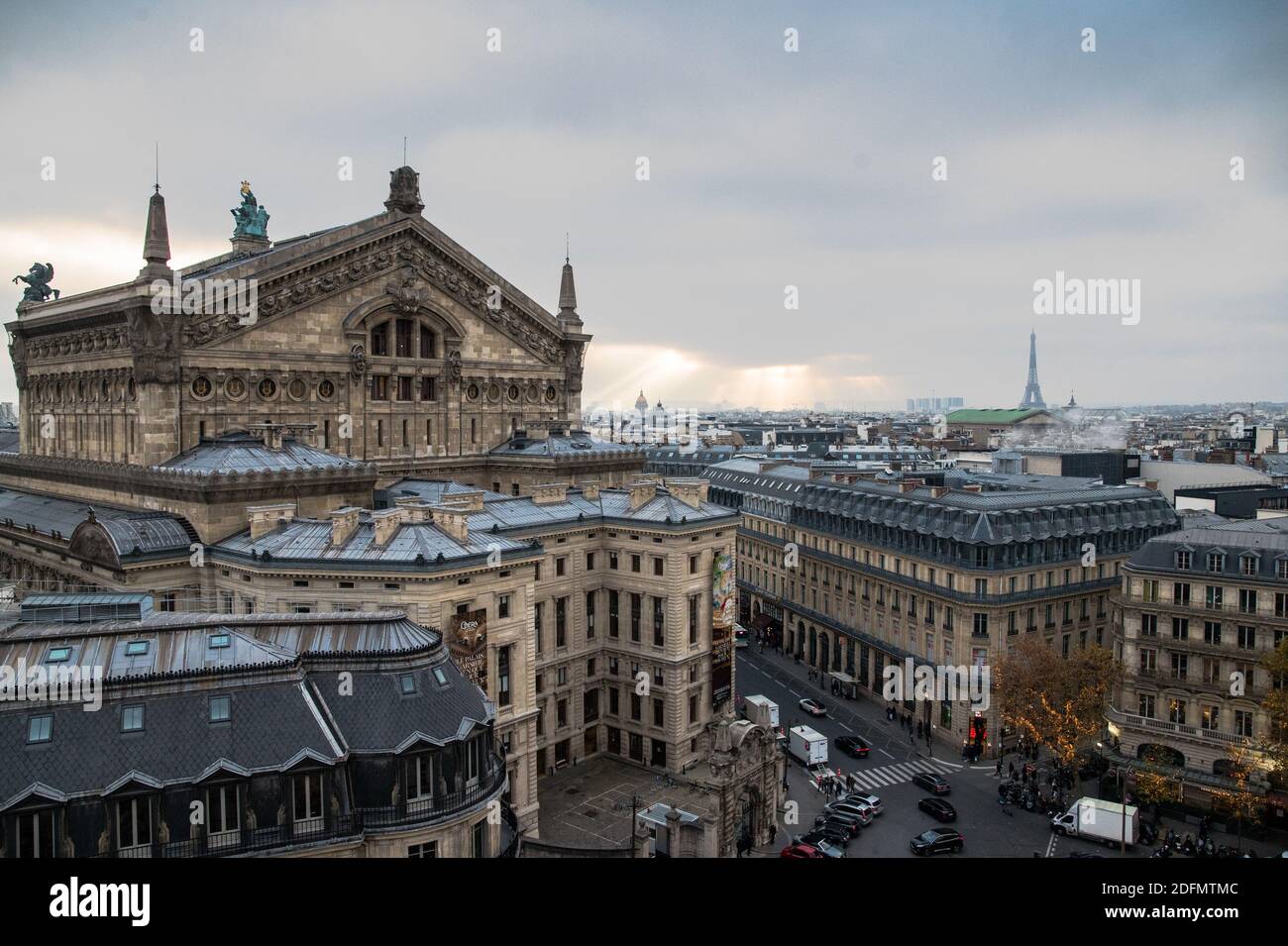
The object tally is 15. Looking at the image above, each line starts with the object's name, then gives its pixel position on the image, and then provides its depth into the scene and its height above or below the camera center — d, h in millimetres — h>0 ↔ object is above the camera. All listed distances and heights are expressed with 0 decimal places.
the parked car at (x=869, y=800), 63469 -23861
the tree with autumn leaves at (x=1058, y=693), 66062 -18109
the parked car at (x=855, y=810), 61797 -23955
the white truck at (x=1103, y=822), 57906 -23389
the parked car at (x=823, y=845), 56381 -24221
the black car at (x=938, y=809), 62344 -24124
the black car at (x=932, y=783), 66438 -24149
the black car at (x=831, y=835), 59281 -24404
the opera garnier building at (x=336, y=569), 32438 -7508
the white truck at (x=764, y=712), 63062 -18517
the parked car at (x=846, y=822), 60156 -24034
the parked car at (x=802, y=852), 56469 -24094
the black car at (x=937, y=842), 56875 -23833
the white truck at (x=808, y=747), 70500 -22795
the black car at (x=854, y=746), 73562 -23852
